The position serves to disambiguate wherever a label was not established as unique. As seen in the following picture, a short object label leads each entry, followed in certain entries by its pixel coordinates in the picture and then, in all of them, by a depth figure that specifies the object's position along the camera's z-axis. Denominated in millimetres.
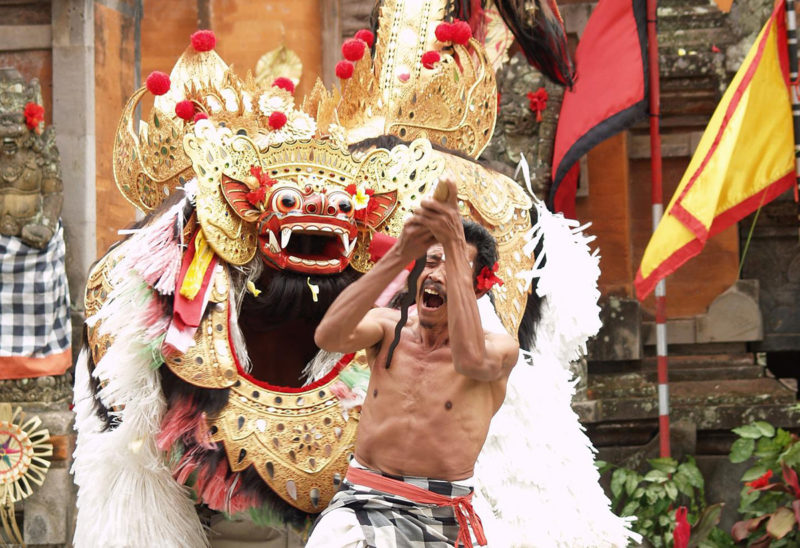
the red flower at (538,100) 14773
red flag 13930
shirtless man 7961
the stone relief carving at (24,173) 15164
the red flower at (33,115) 15172
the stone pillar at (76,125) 15922
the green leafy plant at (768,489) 12805
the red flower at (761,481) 13039
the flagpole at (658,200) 13648
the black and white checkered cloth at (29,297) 15172
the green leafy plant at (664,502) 13422
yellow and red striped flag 12844
